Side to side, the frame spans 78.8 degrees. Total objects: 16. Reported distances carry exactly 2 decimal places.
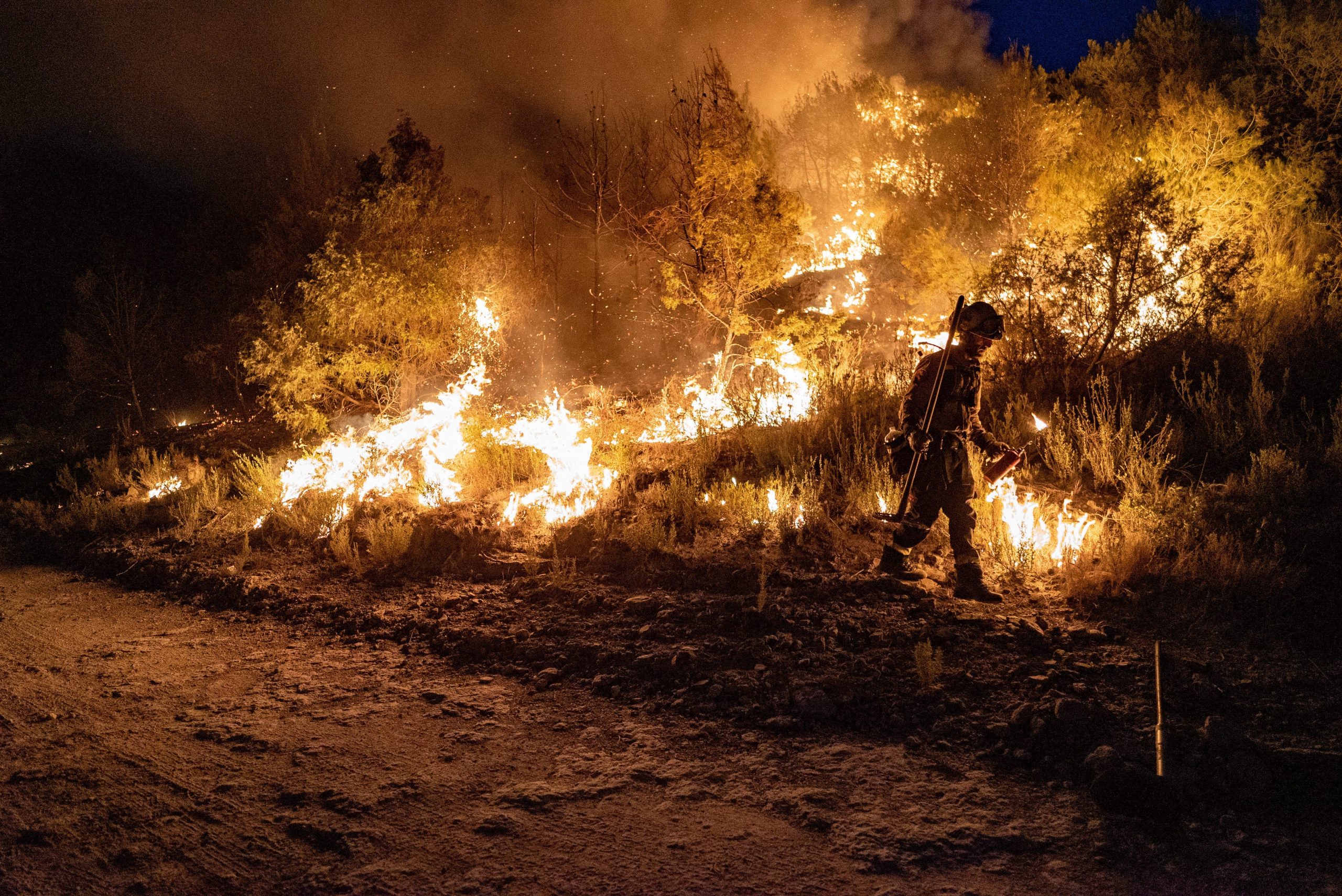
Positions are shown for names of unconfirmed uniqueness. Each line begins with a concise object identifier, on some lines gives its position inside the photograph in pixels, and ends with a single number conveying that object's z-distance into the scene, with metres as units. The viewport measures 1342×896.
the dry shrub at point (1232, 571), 4.93
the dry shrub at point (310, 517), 8.22
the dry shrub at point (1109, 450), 6.57
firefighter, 5.69
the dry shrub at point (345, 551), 7.09
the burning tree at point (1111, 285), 9.09
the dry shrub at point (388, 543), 7.20
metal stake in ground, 3.34
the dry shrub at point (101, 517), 9.64
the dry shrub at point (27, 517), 10.33
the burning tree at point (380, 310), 12.11
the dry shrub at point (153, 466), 11.98
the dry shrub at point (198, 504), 9.10
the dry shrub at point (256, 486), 9.09
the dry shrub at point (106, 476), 12.38
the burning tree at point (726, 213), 12.05
